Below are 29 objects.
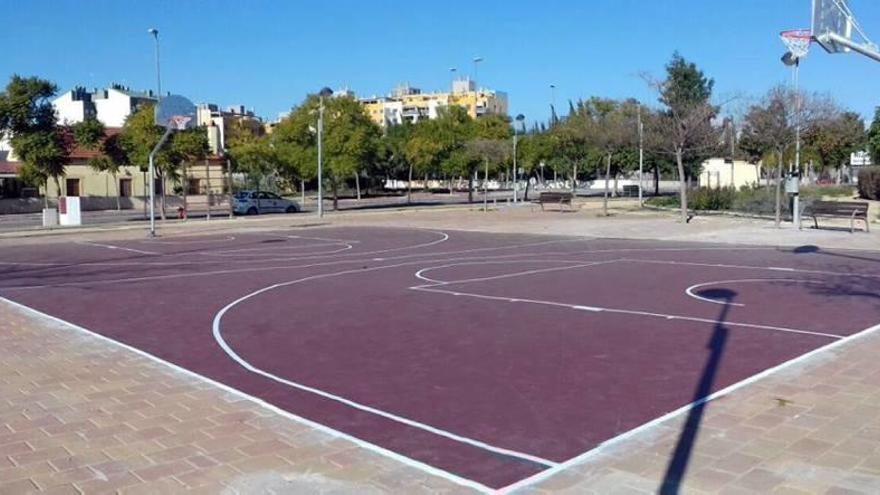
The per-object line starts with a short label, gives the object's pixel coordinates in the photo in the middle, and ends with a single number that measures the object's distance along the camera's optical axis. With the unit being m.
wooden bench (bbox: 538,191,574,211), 47.19
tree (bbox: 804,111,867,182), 40.50
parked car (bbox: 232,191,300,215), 51.47
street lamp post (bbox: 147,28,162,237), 32.03
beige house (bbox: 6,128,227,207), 59.69
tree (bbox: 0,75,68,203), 45.16
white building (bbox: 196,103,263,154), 99.00
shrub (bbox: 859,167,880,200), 45.75
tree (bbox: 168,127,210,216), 46.22
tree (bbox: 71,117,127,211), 48.69
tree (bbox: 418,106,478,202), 60.66
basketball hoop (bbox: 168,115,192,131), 37.00
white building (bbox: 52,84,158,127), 99.31
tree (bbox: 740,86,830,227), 31.91
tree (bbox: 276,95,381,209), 51.66
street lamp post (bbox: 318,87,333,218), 43.56
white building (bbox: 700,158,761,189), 61.06
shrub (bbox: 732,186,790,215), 35.78
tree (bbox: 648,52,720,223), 34.44
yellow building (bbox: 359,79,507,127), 171.75
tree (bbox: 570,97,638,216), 47.62
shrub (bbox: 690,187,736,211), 40.12
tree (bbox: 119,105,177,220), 45.31
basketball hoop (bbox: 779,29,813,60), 17.52
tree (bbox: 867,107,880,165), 55.56
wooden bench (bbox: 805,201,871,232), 27.39
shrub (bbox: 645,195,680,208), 47.06
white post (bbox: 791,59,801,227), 29.74
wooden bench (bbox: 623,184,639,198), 74.69
